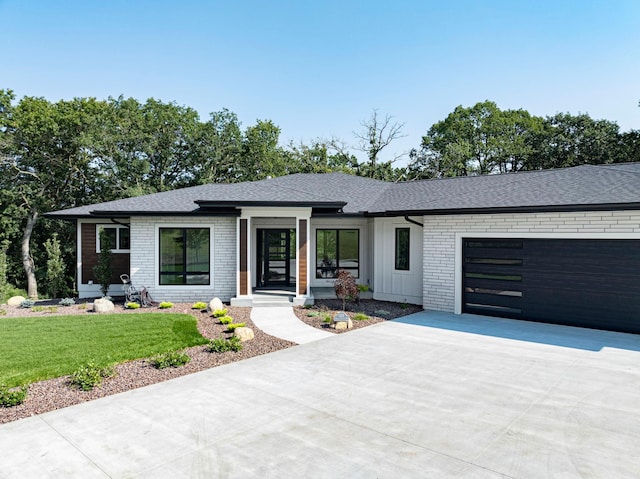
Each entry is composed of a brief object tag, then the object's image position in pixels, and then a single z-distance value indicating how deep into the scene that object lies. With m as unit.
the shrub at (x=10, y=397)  4.98
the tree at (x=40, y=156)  23.92
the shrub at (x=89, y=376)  5.59
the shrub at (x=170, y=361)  6.53
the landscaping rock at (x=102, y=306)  11.30
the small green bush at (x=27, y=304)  12.40
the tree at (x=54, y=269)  16.67
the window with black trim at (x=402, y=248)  12.50
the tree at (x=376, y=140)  32.06
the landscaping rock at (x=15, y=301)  12.76
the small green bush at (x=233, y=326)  8.76
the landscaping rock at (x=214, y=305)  11.01
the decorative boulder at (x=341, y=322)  9.24
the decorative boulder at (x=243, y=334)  8.17
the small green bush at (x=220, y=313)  10.42
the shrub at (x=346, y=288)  10.95
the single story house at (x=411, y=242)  8.90
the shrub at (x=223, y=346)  7.34
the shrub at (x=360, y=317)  10.14
